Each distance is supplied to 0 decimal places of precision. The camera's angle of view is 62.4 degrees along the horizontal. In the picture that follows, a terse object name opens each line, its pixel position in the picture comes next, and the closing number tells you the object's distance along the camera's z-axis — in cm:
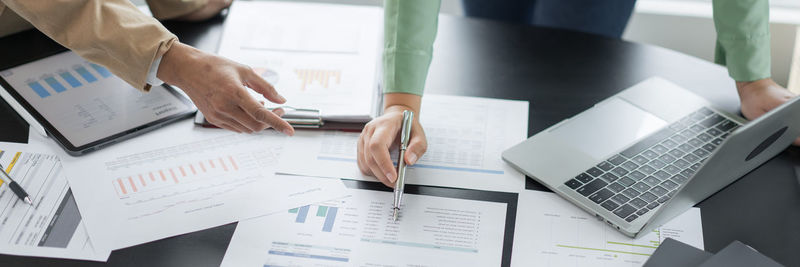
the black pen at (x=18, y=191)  100
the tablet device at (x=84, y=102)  113
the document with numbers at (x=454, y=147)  107
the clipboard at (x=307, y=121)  117
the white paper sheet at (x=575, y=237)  92
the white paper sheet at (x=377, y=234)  92
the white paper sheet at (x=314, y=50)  122
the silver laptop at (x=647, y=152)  93
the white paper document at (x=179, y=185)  97
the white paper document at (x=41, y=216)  92
